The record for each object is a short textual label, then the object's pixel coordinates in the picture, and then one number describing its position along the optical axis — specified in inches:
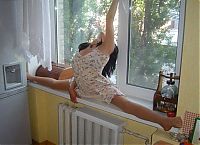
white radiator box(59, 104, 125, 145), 70.1
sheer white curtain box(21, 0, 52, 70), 75.4
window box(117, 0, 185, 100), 66.0
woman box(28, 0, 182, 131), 68.1
